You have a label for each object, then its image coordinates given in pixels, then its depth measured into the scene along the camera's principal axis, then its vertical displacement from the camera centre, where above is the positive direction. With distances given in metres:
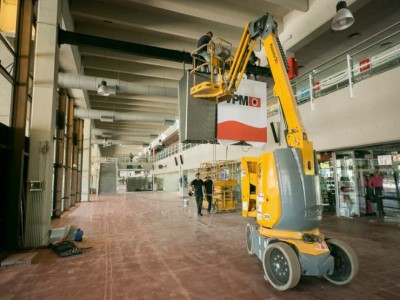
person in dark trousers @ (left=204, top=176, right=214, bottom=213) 10.03 -0.49
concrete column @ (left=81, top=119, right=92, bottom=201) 17.09 +1.61
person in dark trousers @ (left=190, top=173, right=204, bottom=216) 9.60 -0.48
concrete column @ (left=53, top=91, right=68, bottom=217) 9.81 +0.64
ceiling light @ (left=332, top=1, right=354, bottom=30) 5.02 +3.31
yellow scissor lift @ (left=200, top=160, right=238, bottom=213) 10.94 -0.87
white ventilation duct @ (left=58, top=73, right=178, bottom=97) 9.02 +3.86
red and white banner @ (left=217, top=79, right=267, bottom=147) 6.59 +1.68
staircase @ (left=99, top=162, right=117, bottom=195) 22.94 -0.10
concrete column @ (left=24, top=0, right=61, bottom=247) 5.27 +1.23
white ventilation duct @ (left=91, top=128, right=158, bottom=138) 20.70 +4.17
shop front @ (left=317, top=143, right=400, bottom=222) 8.27 -0.39
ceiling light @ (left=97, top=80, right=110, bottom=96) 8.80 +3.32
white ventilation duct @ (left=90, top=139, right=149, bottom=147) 24.17 +3.98
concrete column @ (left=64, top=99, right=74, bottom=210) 12.02 +1.17
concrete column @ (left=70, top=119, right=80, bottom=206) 13.73 +0.78
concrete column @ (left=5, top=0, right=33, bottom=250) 4.94 +0.52
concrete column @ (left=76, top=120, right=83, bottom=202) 15.43 +0.79
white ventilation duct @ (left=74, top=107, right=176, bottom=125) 13.63 +3.73
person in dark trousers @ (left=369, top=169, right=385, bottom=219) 8.17 -0.50
